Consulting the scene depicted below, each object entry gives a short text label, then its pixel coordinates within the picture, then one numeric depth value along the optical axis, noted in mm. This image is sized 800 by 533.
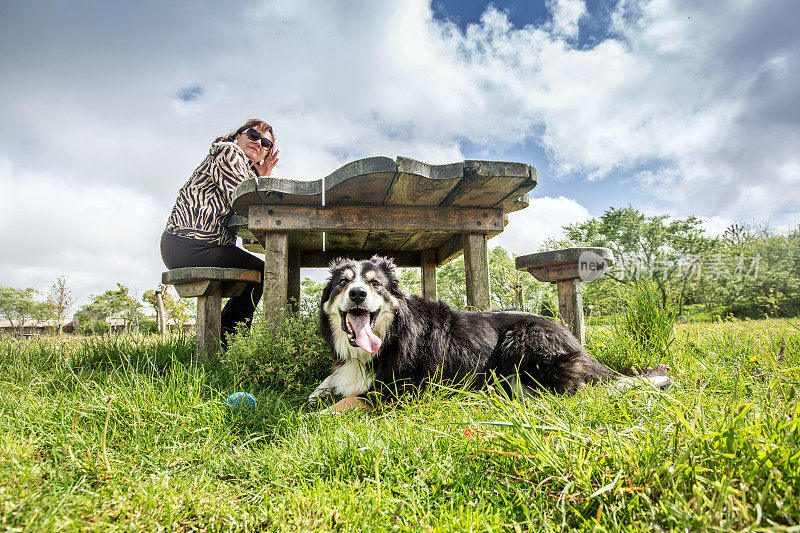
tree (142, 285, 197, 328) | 17372
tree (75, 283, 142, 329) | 32559
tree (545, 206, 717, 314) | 31297
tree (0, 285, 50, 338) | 33325
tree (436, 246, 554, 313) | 19391
